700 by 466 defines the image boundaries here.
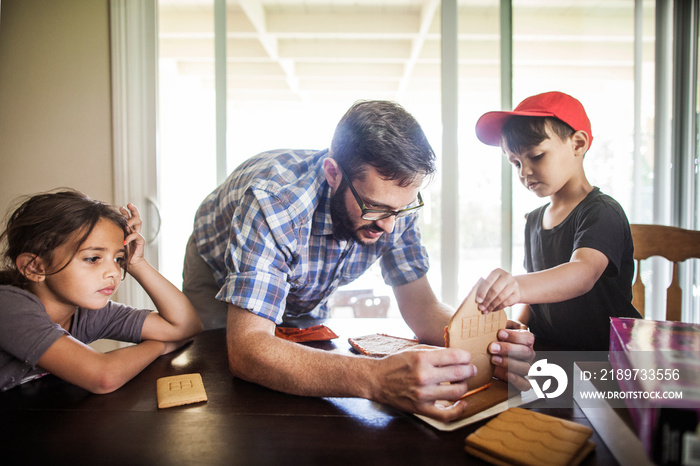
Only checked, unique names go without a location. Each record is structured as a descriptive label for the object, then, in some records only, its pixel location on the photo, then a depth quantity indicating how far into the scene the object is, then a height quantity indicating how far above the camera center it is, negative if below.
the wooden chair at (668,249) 1.42 -0.09
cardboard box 0.48 -0.21
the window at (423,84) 2.25 +0.86
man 0.84 -0.11
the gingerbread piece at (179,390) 0.84 -0.36
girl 0.92 -0.20
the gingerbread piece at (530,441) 0.60 -0.34
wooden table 0.65 -0.37
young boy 1.01 -0.03
